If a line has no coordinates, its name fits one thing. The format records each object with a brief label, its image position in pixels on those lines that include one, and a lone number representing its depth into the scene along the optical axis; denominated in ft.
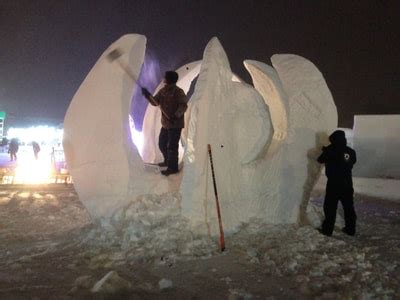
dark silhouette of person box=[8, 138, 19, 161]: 97.66
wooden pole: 21.35
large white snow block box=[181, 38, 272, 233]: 24.21
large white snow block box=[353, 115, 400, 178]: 58.90
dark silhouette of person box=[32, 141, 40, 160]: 96.32
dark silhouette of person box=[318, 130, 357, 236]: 25.08
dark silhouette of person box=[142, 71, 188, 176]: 28.17
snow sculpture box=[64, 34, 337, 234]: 24.54
